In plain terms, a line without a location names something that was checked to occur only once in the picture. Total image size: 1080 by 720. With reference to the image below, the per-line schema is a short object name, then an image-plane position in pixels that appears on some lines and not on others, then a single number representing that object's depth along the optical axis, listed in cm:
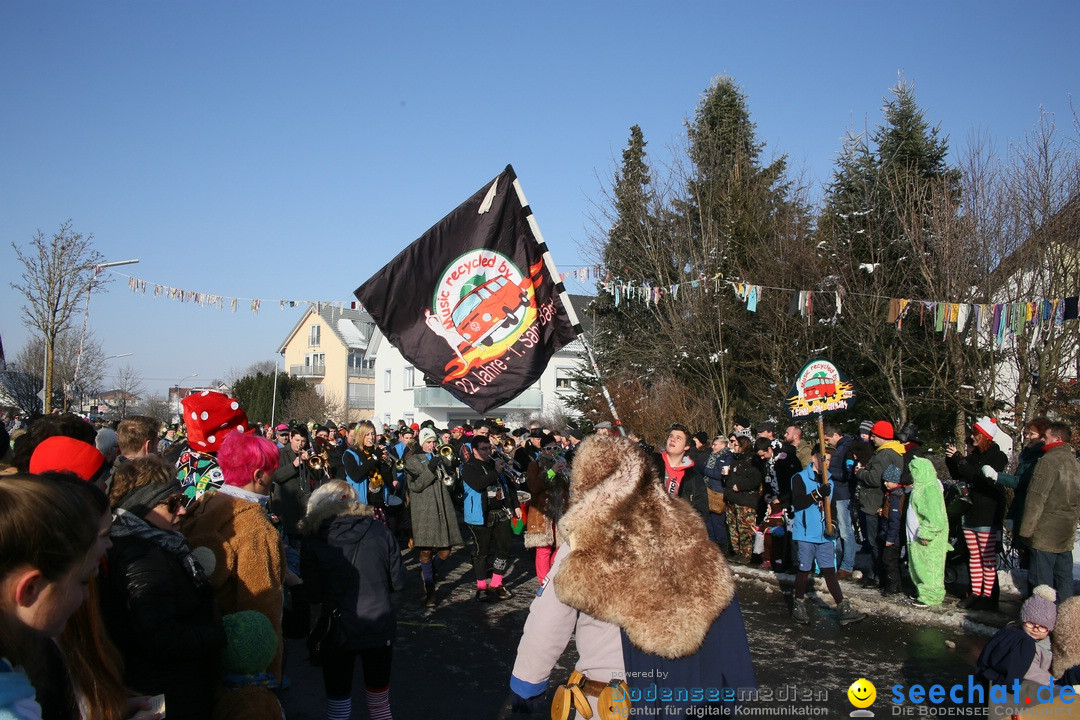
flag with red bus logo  703
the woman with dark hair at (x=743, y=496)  1120
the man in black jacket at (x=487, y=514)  935
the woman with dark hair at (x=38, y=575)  175
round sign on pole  1109
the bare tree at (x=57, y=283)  2498
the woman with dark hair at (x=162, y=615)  289
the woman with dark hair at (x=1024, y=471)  805
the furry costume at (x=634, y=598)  307
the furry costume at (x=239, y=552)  348
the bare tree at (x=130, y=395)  5474
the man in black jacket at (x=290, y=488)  868
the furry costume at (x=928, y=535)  888
